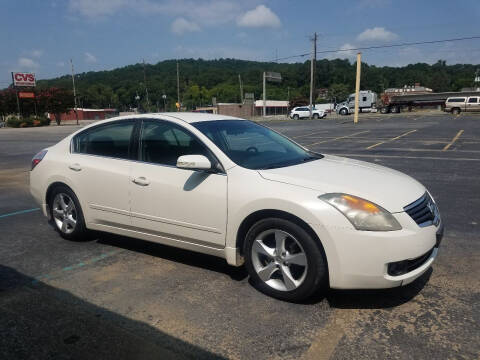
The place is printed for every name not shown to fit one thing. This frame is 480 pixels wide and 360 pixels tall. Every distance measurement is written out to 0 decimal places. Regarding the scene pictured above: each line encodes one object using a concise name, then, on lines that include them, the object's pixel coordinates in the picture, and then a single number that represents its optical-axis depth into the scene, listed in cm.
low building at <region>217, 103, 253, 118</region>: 7847
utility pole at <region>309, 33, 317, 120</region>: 5278
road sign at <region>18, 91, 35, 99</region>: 5978
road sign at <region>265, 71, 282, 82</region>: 6200
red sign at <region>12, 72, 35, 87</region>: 6262
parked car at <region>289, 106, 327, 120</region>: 5184
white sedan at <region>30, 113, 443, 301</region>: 289
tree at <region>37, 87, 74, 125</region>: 6072
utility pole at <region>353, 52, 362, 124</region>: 3522
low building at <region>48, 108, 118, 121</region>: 9262
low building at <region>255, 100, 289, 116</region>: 10097
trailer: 5219
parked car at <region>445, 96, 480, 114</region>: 4603
